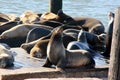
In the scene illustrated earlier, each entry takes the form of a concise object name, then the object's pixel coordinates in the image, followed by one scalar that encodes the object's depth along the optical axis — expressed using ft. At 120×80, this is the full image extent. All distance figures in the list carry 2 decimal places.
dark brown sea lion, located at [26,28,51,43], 63.16
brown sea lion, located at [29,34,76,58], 54.95
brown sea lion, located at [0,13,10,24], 81.04
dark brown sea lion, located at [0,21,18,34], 72.49
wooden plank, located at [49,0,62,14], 89.66
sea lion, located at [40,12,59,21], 82.33
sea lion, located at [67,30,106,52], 58.52
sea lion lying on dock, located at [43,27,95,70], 48.83
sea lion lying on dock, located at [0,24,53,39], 67.87
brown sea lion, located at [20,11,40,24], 80.43
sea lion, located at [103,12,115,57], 61.62
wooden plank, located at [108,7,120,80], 36.42
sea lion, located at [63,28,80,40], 65.08
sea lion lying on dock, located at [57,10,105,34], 80.94
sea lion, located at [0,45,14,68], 49.49
